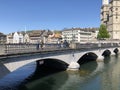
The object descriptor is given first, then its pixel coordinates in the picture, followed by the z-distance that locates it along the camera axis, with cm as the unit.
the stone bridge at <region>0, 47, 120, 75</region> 959
